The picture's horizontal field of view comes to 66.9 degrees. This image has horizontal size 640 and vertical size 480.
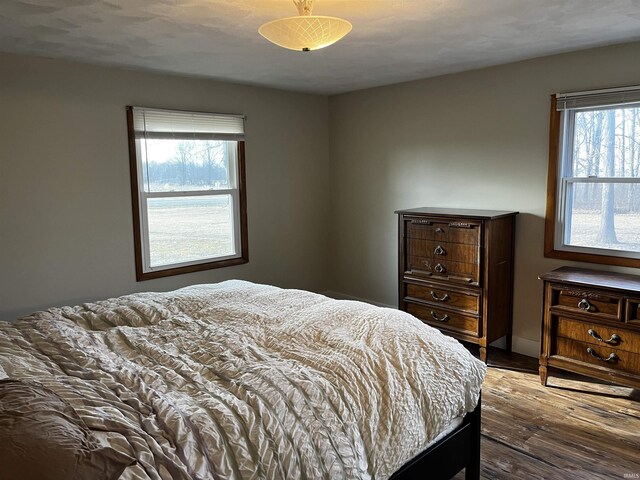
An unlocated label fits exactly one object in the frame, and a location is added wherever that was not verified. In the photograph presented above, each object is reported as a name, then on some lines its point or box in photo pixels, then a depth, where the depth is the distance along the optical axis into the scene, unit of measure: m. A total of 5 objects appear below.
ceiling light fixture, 1.97
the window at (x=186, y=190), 3.84
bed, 1.26
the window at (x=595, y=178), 3.24
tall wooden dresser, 3.56
